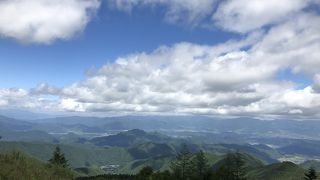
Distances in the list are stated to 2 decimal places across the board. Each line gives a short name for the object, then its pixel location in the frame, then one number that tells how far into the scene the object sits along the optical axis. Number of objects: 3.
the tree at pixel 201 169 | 108.06
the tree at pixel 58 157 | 109.03
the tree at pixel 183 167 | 108.06
